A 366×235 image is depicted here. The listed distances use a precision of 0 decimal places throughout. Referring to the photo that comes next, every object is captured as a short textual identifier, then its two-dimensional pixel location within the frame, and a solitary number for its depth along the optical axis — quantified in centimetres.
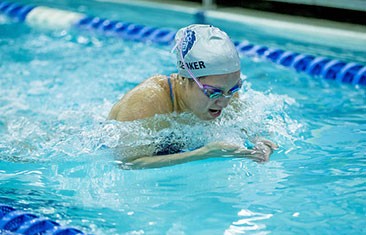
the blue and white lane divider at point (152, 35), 1018
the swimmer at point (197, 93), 603
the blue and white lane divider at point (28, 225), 534
